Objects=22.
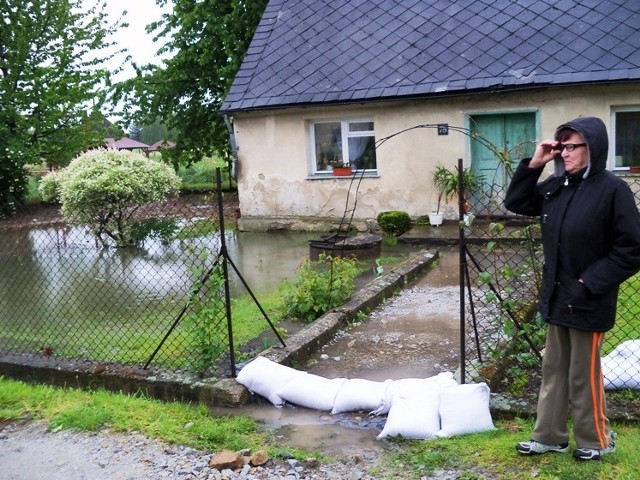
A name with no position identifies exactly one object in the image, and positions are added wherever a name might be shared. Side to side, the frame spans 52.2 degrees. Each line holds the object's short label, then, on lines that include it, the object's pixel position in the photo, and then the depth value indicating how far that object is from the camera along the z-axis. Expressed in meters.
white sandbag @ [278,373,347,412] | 4.94
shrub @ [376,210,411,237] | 12.63
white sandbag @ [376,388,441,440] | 4.29
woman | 3.47
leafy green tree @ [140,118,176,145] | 68.44
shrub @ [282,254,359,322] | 7.37
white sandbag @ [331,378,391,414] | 4.78
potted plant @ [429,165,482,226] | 12.85
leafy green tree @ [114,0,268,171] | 19.02
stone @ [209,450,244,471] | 4.07
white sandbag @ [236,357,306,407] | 5.11
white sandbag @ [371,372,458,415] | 4.57
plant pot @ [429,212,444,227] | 13.03
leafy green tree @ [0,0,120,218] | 20.28
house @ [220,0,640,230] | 11.98
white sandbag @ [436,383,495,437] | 4.26
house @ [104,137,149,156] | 44.68
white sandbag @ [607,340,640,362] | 4.72
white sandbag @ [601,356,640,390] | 4.55
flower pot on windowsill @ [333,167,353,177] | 14.08
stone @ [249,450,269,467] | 4.09
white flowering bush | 12.18
